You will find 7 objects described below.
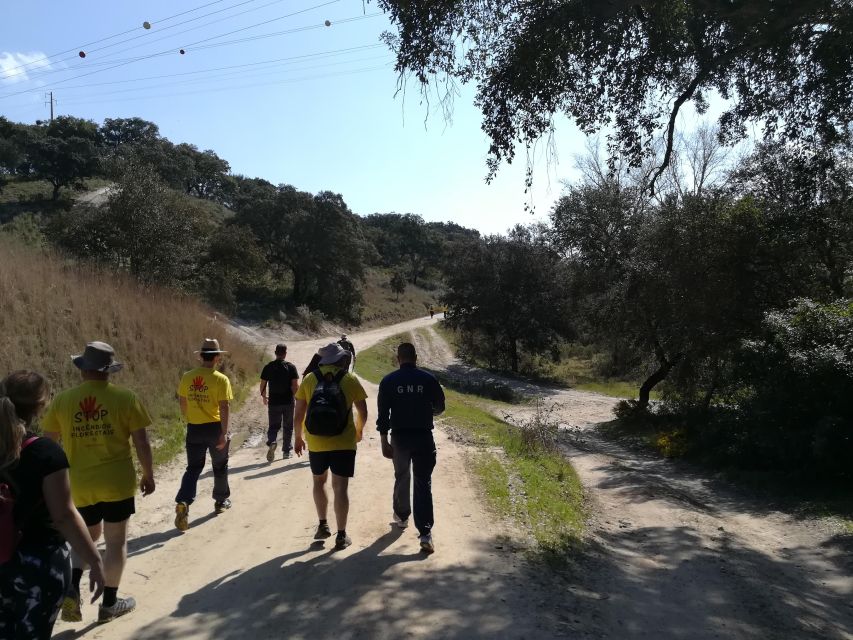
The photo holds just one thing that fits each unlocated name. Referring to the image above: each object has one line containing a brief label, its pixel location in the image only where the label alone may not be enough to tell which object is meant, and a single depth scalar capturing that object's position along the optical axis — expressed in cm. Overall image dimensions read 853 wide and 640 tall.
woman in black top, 272
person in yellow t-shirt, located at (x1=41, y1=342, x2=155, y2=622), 426
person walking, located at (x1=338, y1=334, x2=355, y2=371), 1061
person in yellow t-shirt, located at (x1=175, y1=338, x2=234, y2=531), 655
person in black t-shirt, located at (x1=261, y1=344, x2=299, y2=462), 971
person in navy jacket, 580
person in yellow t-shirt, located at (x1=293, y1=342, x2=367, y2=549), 556
